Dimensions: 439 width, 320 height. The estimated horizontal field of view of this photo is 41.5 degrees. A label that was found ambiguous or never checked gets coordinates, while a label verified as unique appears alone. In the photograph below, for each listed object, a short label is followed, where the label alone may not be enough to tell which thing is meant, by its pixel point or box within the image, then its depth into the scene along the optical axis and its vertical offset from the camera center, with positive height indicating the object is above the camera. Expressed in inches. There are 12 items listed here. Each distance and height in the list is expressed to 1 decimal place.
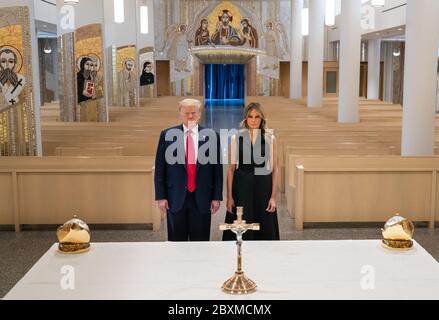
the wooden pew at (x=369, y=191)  254.8 -48.5
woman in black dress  164.4 -27.6
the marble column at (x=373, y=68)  916.6 +19.4
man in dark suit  149.2 -25.2
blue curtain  1310.3 +1.3
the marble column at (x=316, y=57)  696.4 +28.5
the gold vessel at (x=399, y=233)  111.4 -29.2
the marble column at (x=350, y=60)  496.7 +17.8
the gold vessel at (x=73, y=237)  110.1 -29.2
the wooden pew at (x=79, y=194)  253.9 -48.5
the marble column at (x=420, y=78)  284.7 +1.0
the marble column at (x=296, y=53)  911.0 +43.6
